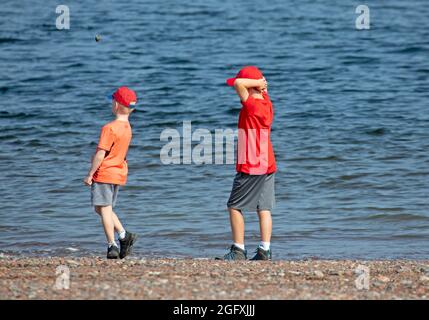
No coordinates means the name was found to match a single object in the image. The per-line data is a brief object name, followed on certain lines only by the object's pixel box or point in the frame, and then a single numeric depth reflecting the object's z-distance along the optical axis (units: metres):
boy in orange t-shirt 14.14
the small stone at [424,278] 12.80
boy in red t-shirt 14.27
